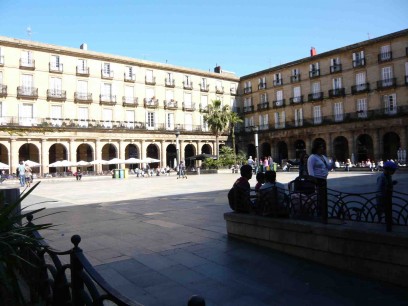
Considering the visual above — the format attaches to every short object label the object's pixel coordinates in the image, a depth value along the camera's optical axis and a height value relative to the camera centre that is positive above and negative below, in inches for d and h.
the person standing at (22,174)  941.8 -25.2
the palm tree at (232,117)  1695.4 +190.5
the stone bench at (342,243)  147.8 -45.6
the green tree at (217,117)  1668.3 +189.6
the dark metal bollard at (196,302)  51.1 -21.2
